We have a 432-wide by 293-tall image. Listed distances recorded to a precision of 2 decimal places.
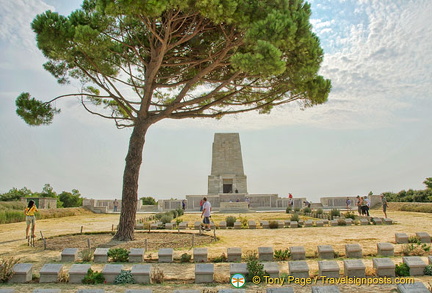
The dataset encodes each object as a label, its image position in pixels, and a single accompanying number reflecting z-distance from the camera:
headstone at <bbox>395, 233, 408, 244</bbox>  9.02
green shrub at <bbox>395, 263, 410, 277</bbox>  5.93
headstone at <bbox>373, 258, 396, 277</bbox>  5.85
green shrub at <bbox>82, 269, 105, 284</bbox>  5.75
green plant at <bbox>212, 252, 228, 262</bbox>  7.17
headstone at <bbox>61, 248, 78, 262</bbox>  7.27
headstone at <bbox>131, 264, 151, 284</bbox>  5.80
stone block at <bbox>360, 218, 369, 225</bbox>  14.71
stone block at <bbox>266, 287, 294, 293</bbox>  4.29
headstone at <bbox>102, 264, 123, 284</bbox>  5.80
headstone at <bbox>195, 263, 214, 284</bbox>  5.68
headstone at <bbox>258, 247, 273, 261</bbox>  7.04
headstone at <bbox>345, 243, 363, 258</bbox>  7.26
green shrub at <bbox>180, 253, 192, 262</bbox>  7.19
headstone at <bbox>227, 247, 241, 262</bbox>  7.09
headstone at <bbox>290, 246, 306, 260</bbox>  7.09
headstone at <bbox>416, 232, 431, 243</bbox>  9.09
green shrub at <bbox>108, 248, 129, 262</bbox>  7.23
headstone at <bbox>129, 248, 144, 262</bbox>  7.20
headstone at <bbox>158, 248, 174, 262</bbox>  7.15
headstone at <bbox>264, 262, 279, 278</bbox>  5.79
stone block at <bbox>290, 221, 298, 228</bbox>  14.27
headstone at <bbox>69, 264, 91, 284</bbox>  5.79
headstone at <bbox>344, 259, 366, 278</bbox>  5.74
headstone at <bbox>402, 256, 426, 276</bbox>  5.89
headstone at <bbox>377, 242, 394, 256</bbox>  7.38
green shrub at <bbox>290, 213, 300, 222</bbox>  15.59
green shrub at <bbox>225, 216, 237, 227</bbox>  14.53
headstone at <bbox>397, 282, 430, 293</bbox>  4.46
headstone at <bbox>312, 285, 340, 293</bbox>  4.34
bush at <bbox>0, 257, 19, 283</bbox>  5.85
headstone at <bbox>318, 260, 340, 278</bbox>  5.73
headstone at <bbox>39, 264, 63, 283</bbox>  5.85
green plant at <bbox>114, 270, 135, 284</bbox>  5.79
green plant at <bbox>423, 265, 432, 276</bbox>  5.92
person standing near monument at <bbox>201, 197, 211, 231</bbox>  13.27
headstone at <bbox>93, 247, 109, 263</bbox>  7.25
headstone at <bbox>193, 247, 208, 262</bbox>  7.04
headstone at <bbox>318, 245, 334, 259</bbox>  7.23
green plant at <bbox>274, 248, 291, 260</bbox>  7.20
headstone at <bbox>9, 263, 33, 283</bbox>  5.85
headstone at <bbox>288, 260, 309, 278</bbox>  5.77
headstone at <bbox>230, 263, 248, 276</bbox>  5.68
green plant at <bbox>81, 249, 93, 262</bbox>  7.34
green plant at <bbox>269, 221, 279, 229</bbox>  14.23
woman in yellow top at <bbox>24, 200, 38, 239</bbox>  10.27
